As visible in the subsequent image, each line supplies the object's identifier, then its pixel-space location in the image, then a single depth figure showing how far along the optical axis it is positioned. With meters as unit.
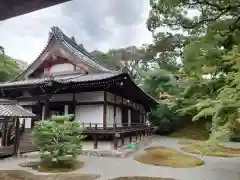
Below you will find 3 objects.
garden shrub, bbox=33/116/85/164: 6.60
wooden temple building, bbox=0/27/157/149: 9.79
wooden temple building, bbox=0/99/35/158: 7.79
